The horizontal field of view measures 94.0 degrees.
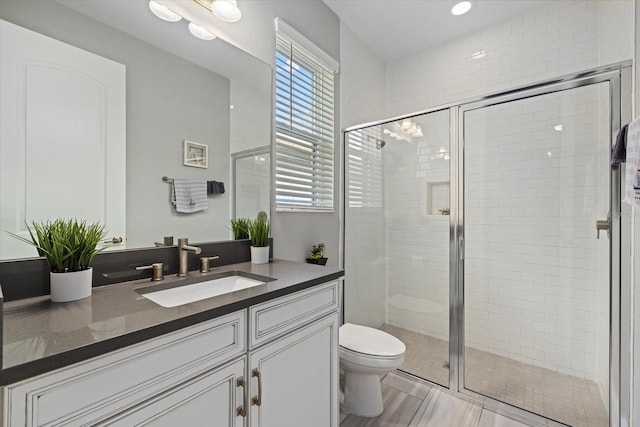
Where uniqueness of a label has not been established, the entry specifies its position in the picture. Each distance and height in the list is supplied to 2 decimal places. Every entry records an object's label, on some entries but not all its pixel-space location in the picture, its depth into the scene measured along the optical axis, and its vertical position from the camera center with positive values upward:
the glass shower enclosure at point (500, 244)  1.74 -0.22
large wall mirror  1.07 +0.49
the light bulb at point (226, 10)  1.50 +1.04
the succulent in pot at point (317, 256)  2.07 -0.30
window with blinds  1.92 +0.60
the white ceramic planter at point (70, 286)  0.93 -0.23
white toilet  1.68 -0.86
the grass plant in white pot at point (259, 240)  1.65 -0.15
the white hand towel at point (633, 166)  1.16 +0.20
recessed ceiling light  2.19 +1.55
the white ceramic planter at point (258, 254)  1.65 -0.23
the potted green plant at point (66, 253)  0.94 -0.13
